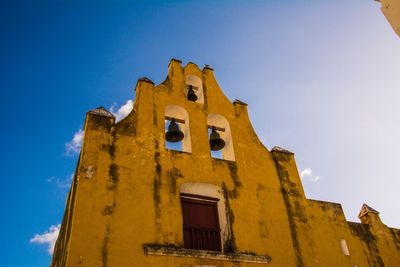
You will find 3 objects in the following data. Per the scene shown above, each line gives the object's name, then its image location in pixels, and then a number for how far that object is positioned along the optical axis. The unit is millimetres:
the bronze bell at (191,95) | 12002
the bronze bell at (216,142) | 11164
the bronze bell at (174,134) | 10766
